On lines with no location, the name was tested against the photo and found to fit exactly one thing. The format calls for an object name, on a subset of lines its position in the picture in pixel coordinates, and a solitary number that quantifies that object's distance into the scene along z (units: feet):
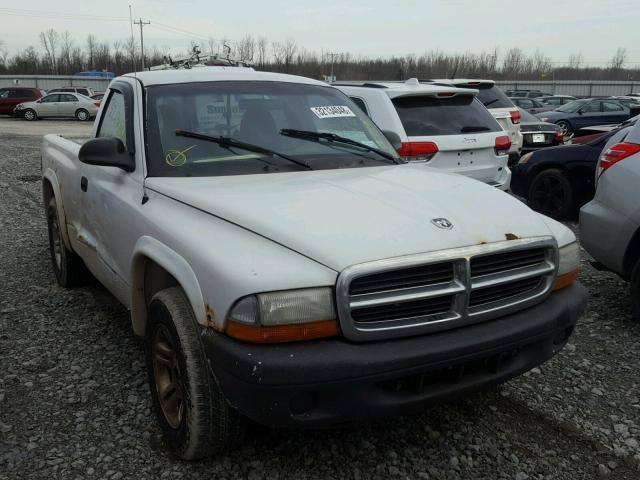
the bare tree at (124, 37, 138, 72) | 281.33
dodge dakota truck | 7.54
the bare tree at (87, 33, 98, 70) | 311.64
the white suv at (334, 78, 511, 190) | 21.61
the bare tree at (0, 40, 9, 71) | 271.00
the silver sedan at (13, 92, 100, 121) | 104.06
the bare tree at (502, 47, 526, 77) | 376.27
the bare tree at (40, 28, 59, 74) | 295.07
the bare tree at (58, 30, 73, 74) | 306.35
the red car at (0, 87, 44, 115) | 108.27
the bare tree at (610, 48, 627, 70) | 366.22
